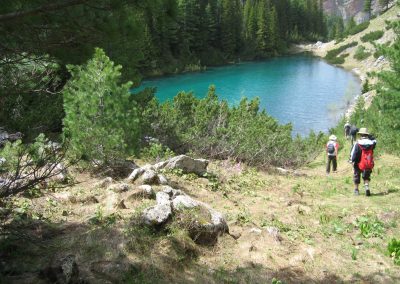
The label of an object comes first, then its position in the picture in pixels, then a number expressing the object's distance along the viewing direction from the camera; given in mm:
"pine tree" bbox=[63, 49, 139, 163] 9875
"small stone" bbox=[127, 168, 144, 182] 9377
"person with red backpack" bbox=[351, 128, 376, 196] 10578
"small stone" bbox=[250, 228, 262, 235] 7742
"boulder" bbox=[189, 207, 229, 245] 6891
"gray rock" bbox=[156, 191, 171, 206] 7222
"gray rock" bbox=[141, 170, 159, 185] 9176
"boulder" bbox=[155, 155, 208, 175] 11234
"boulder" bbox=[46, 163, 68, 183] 8982
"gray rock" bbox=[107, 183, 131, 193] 8367
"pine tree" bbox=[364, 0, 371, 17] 115725
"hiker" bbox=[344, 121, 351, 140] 23359
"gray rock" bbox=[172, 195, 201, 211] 7109
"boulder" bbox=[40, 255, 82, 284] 5012
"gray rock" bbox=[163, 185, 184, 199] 8221
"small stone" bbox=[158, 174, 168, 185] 9390
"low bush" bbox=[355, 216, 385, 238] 8156
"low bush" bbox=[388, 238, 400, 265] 7267
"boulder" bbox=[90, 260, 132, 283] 5465
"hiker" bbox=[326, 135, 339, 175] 16078
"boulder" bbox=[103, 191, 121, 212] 7500
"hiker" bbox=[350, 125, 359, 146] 19891
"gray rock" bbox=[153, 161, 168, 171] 11077
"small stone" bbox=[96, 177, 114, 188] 9018
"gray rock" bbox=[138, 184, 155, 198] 8164
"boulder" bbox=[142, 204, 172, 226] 6703
